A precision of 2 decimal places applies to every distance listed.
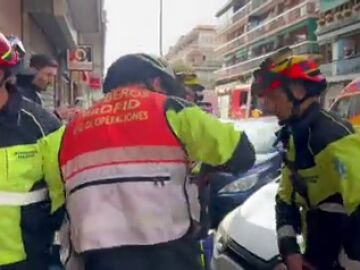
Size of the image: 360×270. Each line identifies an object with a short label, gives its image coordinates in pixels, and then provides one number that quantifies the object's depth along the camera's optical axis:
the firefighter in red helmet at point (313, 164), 3.26
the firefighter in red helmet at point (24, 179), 3.16
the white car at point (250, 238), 4.27
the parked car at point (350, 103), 7.88
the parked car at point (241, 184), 8.21
